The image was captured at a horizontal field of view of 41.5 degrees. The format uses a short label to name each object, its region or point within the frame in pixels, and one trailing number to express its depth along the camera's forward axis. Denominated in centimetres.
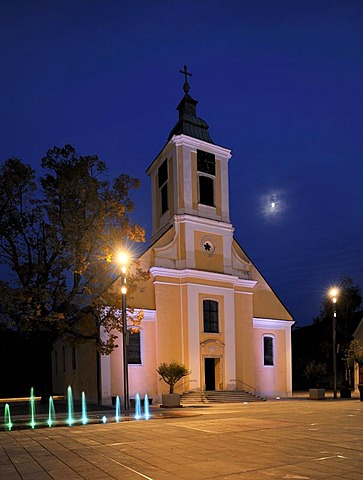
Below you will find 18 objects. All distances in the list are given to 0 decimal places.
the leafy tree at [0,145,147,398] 2231
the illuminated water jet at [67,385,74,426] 1740
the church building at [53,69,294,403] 2983
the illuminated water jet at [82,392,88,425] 1741
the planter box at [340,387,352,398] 2942
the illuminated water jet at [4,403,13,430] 1678
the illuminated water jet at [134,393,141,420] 1935
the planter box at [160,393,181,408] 2406
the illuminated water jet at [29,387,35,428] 1708
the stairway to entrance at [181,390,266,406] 2797
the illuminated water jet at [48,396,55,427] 1764
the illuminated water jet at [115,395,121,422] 1774
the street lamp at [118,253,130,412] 1853
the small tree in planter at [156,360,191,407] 2705
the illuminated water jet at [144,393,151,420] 1848
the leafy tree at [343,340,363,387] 3394
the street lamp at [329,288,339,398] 2811
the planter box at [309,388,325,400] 2777
